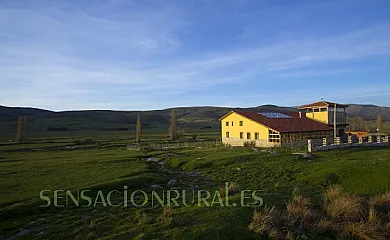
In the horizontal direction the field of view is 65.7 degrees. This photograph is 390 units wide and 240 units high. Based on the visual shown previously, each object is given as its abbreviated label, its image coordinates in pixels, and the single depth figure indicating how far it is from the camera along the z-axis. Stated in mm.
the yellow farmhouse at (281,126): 44078
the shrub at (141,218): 12383
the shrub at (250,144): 44906
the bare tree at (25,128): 82081
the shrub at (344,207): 12430
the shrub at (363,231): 11008
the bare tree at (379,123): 77750
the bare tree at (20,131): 81212
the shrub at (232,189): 16756
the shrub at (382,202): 13648
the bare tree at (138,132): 74494
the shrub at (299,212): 11875
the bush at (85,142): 73062
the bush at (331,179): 20570
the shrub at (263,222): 10892
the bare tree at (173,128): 79500
